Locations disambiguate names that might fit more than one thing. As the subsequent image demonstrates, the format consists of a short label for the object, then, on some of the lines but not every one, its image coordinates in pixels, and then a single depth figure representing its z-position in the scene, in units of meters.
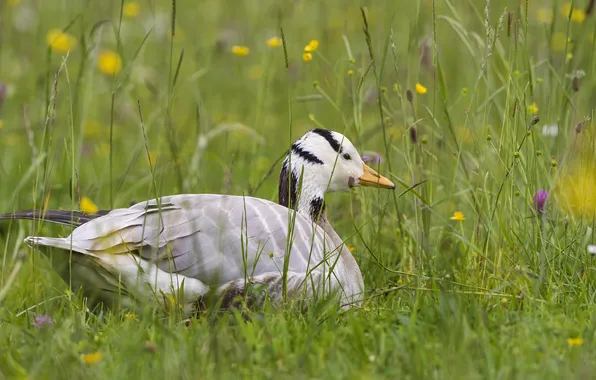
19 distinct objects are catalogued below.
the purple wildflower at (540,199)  9.04
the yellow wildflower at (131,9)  17.69
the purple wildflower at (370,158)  10.84
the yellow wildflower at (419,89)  9.62
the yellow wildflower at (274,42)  10.85
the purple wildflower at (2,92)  14.05
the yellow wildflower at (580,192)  8.73
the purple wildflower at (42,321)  7.46
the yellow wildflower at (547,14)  16.23
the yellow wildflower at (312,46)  9.85
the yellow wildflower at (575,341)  6.74
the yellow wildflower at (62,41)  15.54
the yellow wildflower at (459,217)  9.45
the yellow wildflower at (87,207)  9.55
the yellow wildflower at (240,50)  11.64
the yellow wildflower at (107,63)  15.83
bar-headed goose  8.47
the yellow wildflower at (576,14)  12.53
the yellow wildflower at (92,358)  6.57
